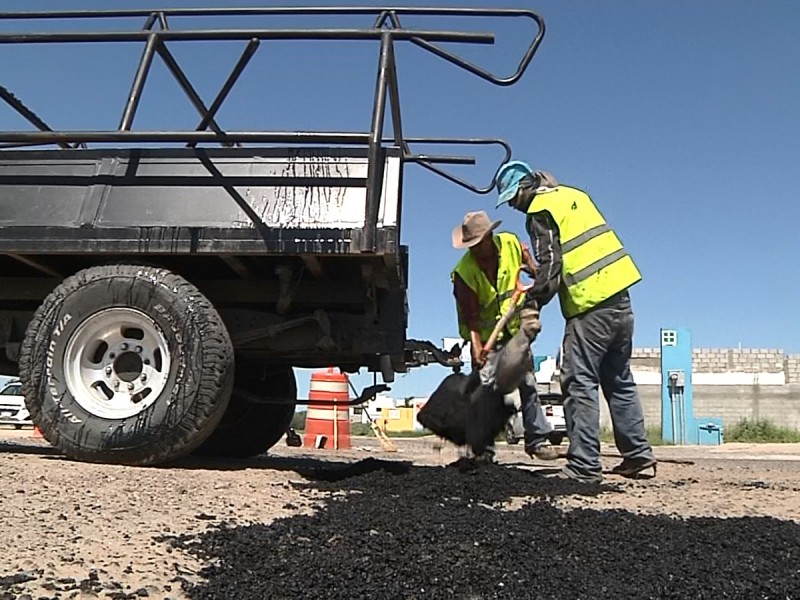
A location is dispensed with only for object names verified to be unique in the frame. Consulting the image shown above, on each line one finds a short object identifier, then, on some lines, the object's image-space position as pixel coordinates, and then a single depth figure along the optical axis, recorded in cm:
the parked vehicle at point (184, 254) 462
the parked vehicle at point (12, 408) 1694
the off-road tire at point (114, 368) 459
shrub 2044
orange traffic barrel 1080
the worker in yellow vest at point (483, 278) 558
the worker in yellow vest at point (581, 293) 495
